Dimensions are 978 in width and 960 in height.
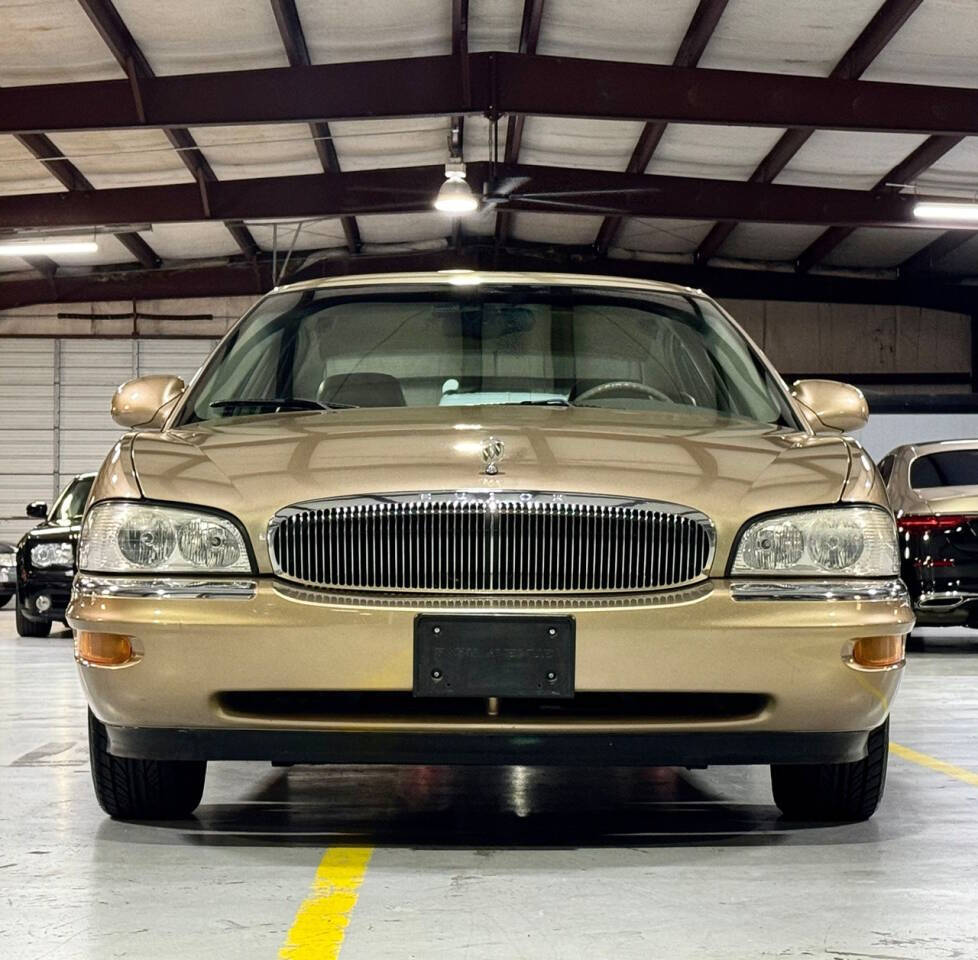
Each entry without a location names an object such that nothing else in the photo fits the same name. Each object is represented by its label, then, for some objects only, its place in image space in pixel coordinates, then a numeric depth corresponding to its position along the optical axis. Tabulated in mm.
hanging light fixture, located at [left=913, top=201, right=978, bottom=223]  19219
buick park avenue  3479
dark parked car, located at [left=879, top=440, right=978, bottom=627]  10836
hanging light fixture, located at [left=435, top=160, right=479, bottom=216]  17422
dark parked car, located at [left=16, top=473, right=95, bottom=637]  13742
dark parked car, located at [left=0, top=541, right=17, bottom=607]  18375
